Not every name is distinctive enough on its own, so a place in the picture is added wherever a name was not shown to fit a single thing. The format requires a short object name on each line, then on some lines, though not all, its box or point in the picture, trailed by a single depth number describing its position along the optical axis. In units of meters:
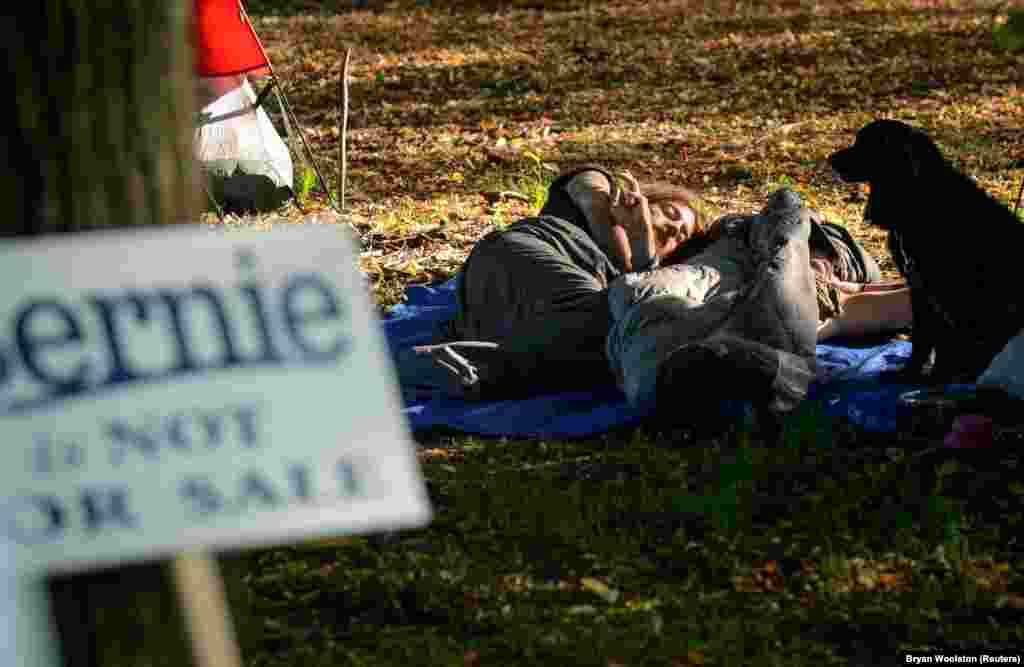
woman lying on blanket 10.10
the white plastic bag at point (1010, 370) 8.22
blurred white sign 3.47
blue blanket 9.09
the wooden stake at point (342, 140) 13.76
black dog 8.72
